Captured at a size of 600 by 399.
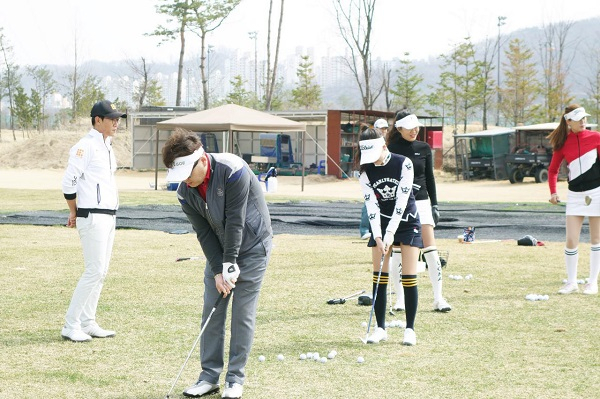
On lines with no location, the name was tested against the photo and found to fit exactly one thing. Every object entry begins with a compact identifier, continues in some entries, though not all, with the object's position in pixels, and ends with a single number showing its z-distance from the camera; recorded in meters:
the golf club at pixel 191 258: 12.32
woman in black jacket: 8.03
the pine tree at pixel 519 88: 60.56
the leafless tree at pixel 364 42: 56.75
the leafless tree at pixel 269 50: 57.58
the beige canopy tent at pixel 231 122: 29.94
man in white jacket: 6.93
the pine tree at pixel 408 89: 63.53
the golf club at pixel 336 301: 8.87
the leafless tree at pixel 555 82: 56.69
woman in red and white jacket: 9.36
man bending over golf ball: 4.96
